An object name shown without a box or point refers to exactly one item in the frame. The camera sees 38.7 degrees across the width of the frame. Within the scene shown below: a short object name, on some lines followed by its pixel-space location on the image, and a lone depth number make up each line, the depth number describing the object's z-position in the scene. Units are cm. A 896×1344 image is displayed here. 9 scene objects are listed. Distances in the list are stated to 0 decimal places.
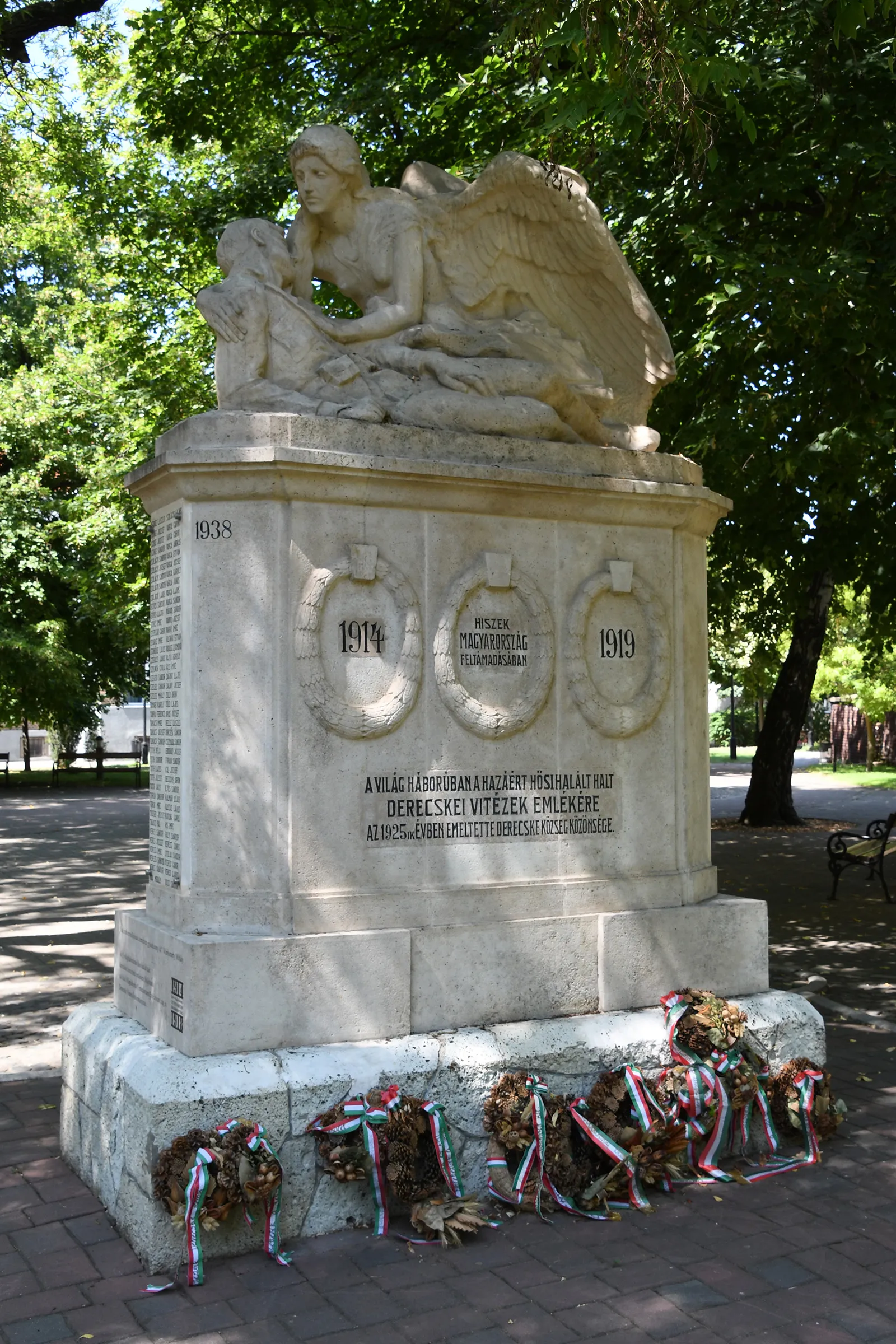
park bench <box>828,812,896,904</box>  1300
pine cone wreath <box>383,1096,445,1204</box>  463
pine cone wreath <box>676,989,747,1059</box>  534
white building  5025
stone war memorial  489
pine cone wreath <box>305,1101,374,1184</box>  457
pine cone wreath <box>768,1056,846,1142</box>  547
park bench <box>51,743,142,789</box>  3462
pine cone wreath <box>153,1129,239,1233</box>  427
